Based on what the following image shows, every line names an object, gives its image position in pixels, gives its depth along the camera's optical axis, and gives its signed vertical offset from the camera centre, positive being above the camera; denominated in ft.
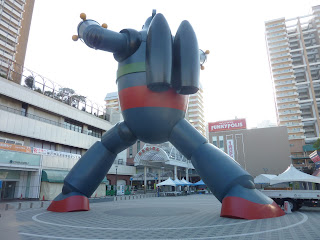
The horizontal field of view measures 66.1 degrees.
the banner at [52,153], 82.91 +10.90
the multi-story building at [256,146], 161.68 +23.33
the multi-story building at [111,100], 304.42 +101.11
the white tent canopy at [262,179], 80.26 +0.60
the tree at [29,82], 93.35 +37.96
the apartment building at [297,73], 201.98 +91.86
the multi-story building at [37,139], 74.23 +16.16
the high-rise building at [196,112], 280.51 +78.58
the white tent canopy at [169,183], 95.06 -0.36
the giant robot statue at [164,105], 26.53 +8.97
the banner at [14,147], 67.30 +10.17
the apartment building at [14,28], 145.18 +95.11
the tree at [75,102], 114.54 +37.22
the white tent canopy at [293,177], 42.38 +0.49
